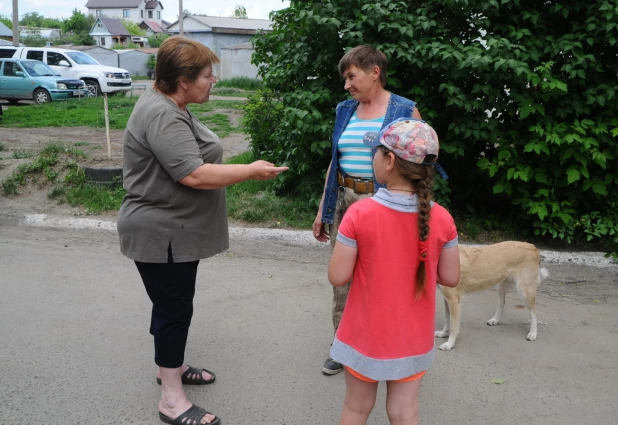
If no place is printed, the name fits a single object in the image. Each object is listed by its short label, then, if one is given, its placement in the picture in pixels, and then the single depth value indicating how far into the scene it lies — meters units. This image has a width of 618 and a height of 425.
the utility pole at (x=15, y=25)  30.00
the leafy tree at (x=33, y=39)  52.00
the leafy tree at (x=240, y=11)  95.44
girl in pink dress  2.46
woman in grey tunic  3.03
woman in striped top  3.70
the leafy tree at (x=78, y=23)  92.50
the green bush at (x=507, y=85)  5.96
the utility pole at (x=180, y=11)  35.72
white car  23.23
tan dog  4.57
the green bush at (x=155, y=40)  70.62
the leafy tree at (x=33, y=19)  107.19
